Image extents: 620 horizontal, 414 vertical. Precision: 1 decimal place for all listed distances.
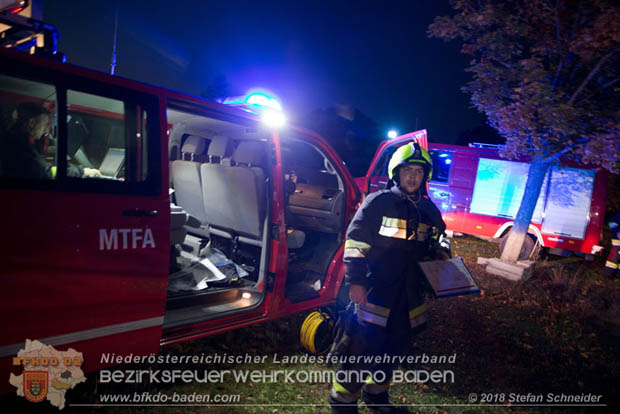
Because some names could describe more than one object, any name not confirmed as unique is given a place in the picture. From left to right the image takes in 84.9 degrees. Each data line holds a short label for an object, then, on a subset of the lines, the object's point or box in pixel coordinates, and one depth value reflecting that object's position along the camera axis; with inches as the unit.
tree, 199.6
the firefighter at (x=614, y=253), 270.4
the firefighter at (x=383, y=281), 93.0
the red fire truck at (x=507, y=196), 295.4
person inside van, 71.2
